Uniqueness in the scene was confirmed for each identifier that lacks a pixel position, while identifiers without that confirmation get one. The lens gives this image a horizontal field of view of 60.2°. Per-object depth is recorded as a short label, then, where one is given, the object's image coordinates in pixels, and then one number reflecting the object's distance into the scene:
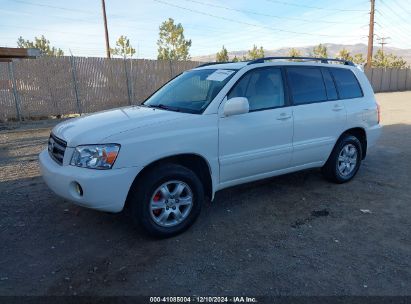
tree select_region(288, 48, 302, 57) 40.23
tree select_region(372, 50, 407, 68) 45.53
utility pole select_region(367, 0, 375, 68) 35.00
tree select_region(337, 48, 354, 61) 42.86
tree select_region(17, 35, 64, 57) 44.06
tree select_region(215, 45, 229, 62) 40.59
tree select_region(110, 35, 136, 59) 39.91
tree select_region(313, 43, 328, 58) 52.23
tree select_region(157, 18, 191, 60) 38.03
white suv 3.36
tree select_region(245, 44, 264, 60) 43.96
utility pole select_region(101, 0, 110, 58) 26.70
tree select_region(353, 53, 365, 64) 44.87
